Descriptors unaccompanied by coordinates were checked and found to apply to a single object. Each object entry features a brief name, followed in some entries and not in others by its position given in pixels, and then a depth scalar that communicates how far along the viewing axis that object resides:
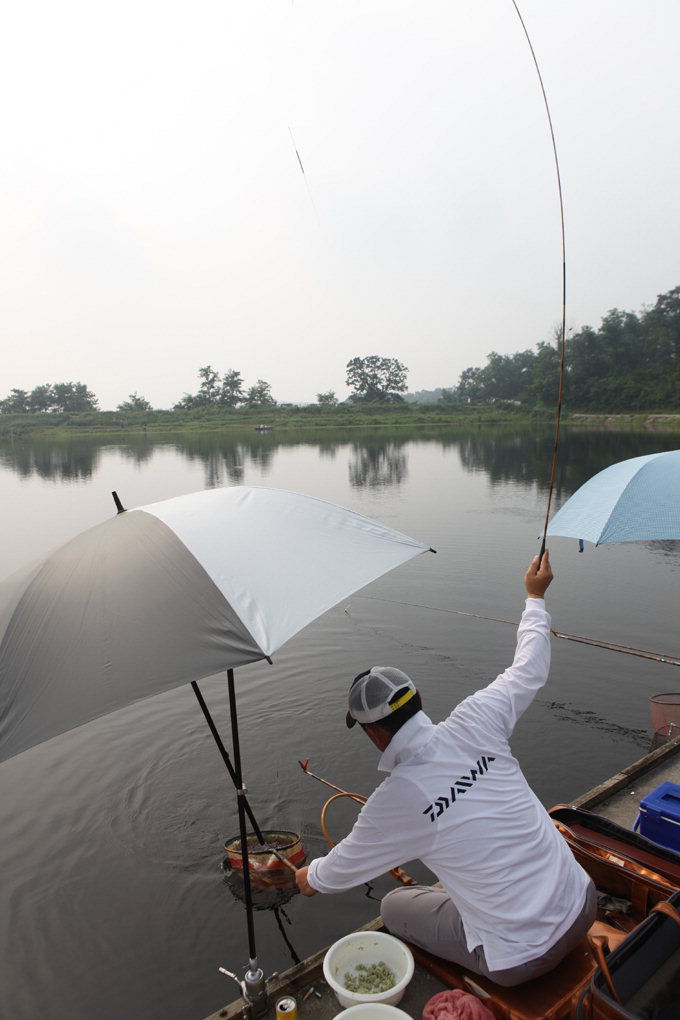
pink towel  2.32
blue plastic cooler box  3.51
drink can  2.63
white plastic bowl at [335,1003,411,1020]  2.42
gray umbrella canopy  2.24
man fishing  2.12
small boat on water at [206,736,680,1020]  2.04
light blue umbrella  4.44
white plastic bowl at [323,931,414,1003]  2.72
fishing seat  2.35
